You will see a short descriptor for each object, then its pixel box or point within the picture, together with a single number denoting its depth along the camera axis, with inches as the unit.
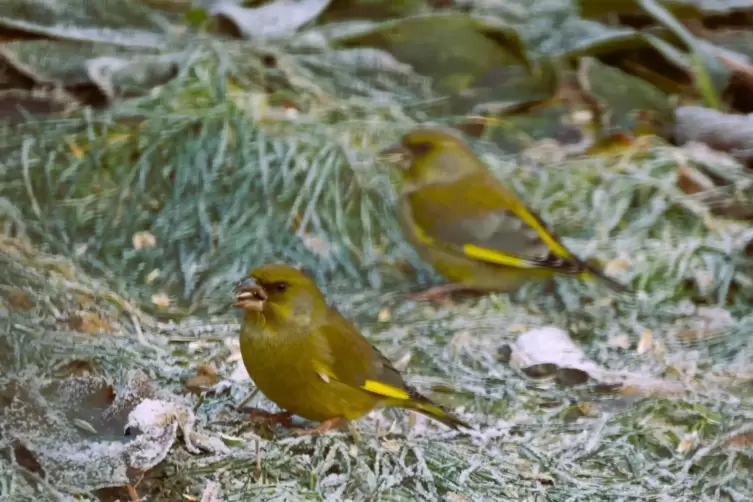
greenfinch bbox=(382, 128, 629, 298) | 204.4
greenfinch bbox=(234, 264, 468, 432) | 199.2
